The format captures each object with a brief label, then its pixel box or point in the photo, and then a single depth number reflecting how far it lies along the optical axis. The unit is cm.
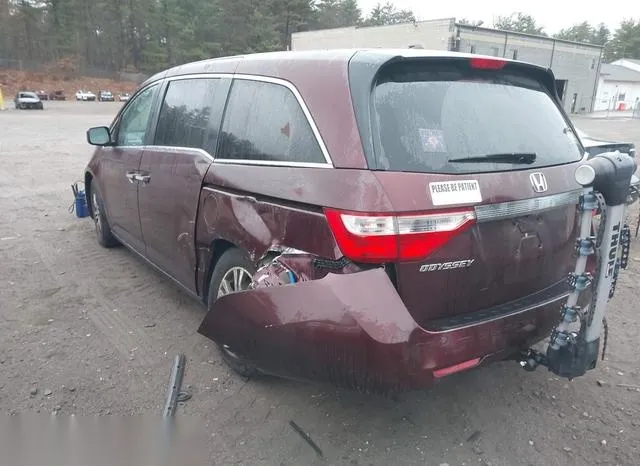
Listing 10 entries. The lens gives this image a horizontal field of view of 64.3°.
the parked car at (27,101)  3628
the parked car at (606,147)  574
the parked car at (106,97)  5258
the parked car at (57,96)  5328
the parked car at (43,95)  4959
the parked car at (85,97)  5228
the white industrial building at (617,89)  5903
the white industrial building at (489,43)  3831
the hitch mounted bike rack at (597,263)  224
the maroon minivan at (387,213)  211
